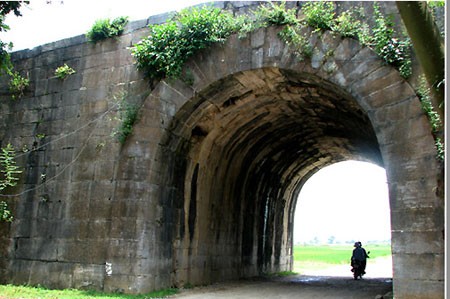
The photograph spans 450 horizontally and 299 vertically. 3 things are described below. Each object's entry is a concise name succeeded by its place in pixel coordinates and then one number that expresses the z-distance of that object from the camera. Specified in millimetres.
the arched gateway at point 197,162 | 8023
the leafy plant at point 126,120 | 10438
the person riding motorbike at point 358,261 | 16956
